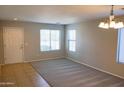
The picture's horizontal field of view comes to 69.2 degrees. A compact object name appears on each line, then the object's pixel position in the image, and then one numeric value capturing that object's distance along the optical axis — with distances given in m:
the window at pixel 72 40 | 5.09
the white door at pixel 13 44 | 4.36
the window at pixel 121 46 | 3.11
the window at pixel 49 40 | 5.18
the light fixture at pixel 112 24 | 1.85
